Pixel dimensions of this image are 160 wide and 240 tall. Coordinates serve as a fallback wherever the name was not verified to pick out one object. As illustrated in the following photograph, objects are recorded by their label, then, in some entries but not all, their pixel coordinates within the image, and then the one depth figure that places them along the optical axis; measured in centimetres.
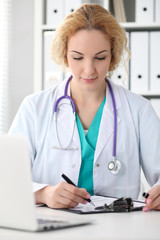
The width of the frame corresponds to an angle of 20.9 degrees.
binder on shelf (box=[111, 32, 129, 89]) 272
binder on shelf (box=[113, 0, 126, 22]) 283
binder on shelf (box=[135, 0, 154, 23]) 272
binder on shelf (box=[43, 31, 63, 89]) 274
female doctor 176
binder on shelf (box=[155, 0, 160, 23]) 270
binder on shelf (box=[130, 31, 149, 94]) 271
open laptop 92
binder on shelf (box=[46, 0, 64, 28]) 275
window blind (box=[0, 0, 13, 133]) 288
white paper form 134
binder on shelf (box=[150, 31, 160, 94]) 270
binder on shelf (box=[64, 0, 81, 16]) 273
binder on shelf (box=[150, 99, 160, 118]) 272
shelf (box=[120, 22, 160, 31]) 271
